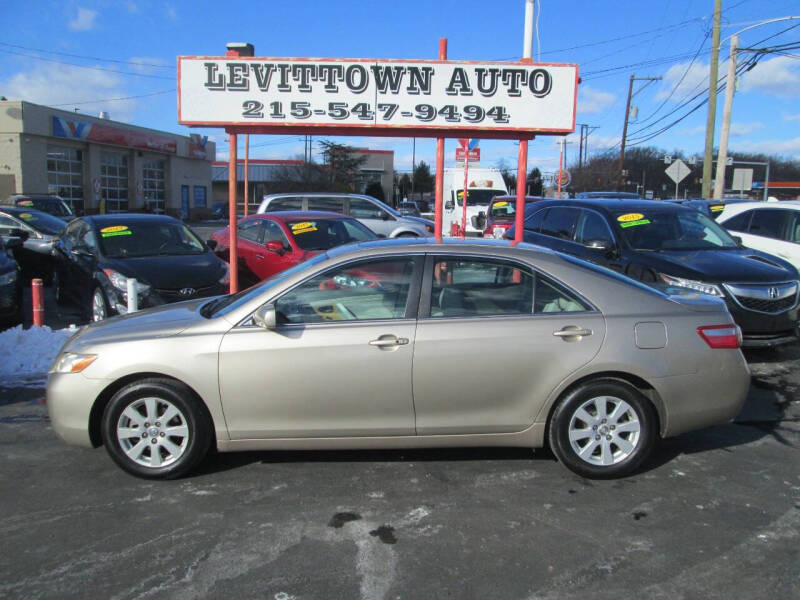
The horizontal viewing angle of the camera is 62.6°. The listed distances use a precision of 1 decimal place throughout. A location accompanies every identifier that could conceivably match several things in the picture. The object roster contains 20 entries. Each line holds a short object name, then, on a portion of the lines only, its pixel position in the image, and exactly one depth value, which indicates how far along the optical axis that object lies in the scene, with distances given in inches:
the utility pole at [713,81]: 861.8
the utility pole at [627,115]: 1795.0
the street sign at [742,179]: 1047.6
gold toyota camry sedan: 161.8
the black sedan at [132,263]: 319.6
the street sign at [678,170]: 962.7
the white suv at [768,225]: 395.9
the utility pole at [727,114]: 887.7
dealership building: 1243.8
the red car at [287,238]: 404.8
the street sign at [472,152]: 628.4
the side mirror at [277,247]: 401.0
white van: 918.4
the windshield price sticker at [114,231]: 358.5
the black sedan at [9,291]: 312.7
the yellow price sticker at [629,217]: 332.2
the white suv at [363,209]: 637.3
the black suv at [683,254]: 280.7
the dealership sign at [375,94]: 254.1
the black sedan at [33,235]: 497.4
